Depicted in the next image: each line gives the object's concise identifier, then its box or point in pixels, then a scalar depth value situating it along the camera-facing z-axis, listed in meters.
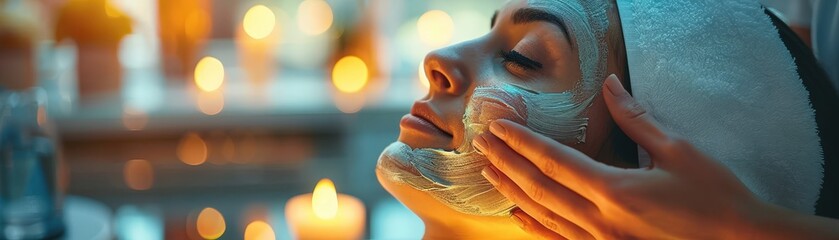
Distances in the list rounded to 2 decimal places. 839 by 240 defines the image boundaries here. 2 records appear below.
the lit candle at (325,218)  1.30
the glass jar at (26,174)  1.38
